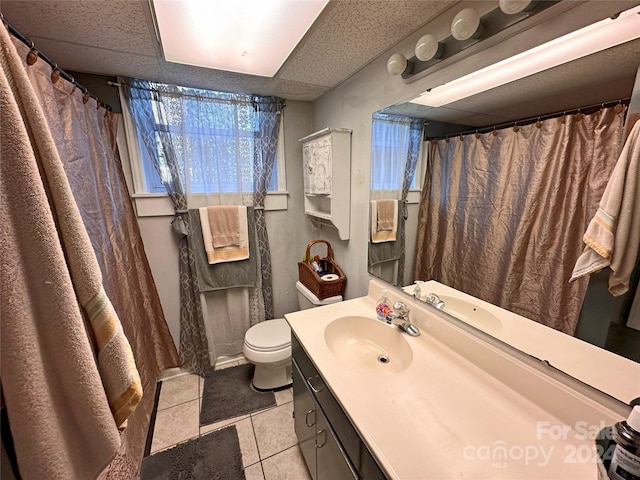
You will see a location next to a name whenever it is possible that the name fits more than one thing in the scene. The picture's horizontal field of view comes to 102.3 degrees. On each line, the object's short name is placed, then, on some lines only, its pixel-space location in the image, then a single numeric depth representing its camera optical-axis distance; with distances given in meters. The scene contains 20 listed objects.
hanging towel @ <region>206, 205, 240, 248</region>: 1.89
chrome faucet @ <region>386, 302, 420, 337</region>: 1.13
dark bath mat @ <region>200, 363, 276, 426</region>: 1.72
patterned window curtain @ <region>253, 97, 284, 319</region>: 1.93
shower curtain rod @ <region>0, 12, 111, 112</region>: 0.79
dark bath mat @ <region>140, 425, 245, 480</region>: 1.34
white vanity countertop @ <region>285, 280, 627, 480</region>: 0.61
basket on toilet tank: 1.77
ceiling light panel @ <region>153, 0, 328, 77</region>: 0.97
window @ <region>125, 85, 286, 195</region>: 1.72
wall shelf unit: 1.59
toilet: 1.75
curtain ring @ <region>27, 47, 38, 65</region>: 0.87
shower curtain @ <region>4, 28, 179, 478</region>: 1.01
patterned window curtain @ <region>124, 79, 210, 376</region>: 1.64
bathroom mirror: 0.64
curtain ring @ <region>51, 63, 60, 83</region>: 1.01
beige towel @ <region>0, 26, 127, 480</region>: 0.47
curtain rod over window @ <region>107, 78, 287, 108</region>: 1.59
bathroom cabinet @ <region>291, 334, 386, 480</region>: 0.76
